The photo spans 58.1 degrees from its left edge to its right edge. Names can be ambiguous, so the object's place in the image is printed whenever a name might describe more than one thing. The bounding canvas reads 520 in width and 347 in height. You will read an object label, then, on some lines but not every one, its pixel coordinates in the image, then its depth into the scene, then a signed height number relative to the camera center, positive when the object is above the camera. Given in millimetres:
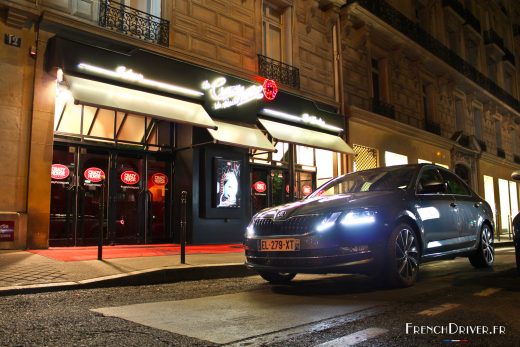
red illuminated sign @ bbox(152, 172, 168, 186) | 11438 +1329
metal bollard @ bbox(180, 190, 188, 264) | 7116 +90
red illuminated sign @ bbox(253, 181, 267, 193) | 13164 +1276
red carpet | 7786 -332
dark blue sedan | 4703 +16
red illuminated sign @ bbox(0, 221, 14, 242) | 8336 +79
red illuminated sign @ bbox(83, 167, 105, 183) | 10203 +1316
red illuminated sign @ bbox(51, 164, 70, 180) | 9652 +1304
